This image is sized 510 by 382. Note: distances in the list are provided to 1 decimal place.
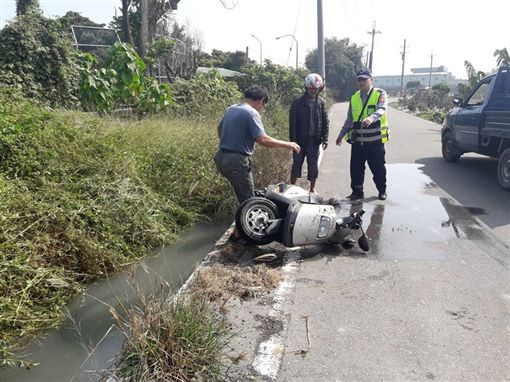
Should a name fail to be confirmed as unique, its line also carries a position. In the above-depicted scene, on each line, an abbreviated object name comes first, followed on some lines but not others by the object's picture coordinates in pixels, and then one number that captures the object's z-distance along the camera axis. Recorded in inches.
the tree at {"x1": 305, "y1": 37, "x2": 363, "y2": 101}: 2549.2
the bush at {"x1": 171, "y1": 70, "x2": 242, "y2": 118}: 424.8
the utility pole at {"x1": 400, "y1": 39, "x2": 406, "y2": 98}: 3045.0
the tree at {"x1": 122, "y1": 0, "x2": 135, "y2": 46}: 666.8
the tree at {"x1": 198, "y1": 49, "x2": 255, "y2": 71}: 1697.1
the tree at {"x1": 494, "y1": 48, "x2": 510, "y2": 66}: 764.0
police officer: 244.6
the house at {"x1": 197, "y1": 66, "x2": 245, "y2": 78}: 1114.2
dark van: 285.7
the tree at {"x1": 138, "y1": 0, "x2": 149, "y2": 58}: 586.6
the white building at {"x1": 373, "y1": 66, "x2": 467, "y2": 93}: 5073.8
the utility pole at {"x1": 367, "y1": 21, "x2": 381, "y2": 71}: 2110.0
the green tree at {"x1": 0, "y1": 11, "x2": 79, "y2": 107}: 348.2
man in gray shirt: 176.4
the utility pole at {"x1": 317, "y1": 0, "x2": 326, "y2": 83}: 516.1
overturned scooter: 173.9
